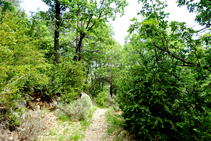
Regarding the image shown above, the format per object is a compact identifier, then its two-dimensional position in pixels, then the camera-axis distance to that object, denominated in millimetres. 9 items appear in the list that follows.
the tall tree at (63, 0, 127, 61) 8437
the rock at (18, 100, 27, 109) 4254
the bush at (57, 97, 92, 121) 6383
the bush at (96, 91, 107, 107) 14008
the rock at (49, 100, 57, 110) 6512
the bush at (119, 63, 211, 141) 3131
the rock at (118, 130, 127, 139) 4758
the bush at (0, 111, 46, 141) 3148
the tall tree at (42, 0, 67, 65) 8039
